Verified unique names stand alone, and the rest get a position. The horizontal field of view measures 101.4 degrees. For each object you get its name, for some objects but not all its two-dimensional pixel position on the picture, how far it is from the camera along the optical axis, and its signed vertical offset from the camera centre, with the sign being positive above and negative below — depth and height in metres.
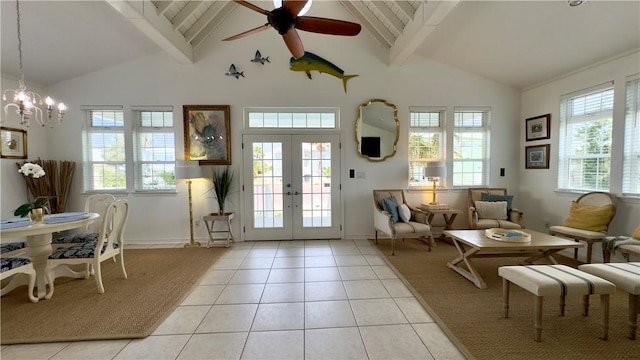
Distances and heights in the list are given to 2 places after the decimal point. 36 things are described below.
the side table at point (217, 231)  4.32 -0.95
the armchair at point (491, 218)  4.16 -0.71
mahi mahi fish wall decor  4.57 +1.88
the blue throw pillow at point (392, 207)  4.24 -0.57
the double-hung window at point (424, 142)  4.98 +0.57
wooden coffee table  2.79 -0.80
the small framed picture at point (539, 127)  4.41 +0.77
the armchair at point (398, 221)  3.98 -0.81
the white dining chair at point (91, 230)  3.17 -0.79
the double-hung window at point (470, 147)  5.02 +0.47
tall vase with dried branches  4.12 -0.15
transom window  4.79 +1.00
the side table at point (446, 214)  4.41 -0.75
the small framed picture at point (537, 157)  4.44 +0.26
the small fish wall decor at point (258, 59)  4.51 +1.97
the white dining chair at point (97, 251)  2.75 -0.83
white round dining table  2.61 -0.77
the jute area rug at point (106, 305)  2.13 -1.28
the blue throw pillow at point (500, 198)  4.48 -0.46
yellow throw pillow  3.34 -0.61
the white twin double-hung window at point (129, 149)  4.63 +0.43
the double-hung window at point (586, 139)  3.64 +0.47
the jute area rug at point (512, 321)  1.86 -1.26
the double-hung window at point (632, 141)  3.28 +0.37
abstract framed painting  4.62 +0.69
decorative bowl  2.88 -0.73
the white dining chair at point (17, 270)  2.34 -0.88
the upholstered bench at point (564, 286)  1.90 -0.84
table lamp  4.48 +0.03
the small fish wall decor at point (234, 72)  4.57 +1.76
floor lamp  4.21 +0.02
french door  4.74 -0.25
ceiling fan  2.15 +1.33
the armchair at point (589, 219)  3.30 -0.64
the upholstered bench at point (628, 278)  1.93 -0.83
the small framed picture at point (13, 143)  3.80 +0.46
